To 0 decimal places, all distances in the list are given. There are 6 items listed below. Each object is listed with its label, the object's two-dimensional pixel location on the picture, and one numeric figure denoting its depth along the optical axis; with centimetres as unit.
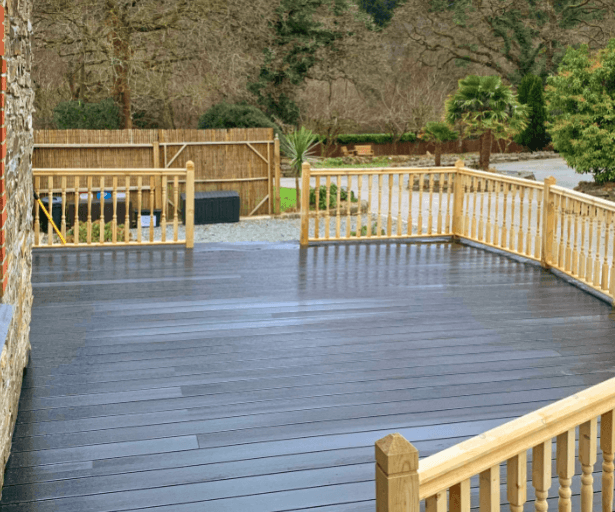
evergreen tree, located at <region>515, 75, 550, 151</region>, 2800
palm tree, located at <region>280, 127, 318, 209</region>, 1616
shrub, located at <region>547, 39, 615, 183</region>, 1833
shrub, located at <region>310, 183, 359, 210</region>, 1794
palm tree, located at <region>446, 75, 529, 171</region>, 2105
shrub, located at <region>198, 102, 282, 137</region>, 1823
